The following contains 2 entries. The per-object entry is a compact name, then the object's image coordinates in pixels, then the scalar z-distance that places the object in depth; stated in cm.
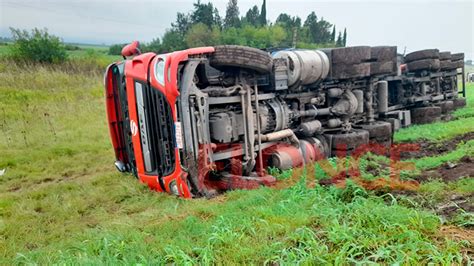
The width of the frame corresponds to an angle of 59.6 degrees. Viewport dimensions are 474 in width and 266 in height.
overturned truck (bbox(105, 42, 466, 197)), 415
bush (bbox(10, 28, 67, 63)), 1767
